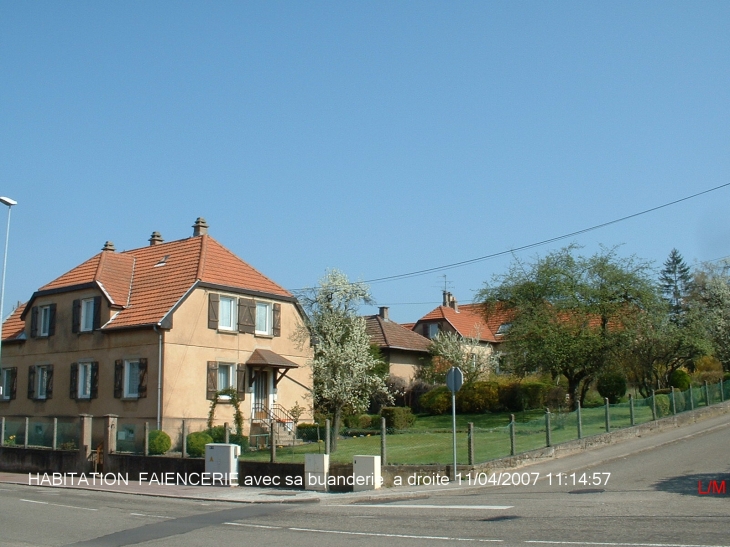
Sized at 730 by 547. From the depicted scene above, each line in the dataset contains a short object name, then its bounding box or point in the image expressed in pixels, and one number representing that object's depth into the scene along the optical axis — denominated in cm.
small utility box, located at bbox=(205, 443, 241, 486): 2245
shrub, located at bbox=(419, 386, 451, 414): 4206
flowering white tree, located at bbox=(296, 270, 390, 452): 2797
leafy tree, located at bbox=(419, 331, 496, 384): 5106
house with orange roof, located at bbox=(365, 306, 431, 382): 5197
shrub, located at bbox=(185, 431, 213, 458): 2547
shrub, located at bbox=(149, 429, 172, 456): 2620
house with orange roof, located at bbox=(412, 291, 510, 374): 6194
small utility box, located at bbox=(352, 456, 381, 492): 1970
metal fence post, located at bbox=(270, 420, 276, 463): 2216
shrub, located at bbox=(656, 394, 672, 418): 2959
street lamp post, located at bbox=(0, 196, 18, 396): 2950
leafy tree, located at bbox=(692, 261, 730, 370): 4491
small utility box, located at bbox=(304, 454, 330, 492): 2034
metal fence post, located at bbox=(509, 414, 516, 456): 2203
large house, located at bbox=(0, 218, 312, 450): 3153
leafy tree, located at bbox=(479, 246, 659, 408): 3422
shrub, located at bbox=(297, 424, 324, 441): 3297
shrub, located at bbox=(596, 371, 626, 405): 3948
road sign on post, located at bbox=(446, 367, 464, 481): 2058
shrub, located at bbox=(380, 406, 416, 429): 3553
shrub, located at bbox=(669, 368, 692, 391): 4075
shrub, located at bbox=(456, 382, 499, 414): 4078
